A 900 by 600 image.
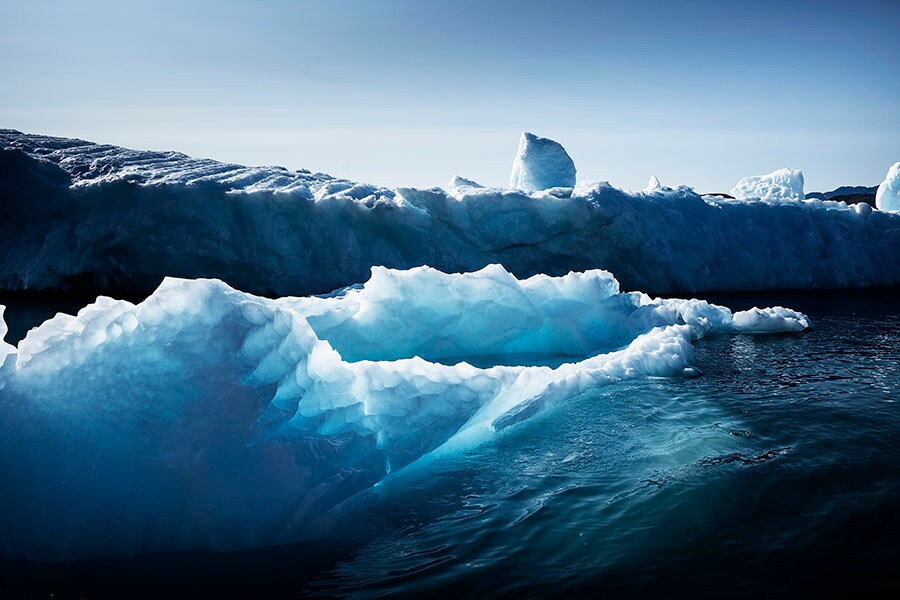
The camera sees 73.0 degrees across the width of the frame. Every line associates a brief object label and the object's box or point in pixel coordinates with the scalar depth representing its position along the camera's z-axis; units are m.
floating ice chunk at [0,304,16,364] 3.46
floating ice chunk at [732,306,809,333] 9.62
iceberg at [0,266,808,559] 3.11
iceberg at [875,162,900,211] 23.12
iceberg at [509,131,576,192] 19.38
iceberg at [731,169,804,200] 24.30
